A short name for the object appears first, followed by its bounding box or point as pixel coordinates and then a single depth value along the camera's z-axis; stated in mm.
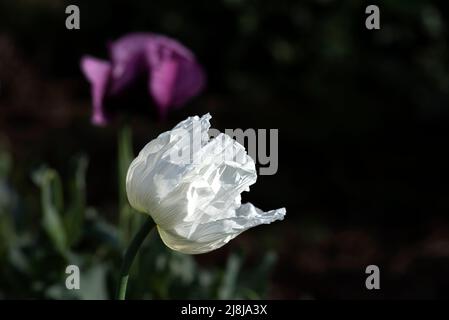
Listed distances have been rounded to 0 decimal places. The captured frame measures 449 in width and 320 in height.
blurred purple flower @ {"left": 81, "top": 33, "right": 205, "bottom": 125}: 1234
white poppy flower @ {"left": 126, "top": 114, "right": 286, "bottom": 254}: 985
